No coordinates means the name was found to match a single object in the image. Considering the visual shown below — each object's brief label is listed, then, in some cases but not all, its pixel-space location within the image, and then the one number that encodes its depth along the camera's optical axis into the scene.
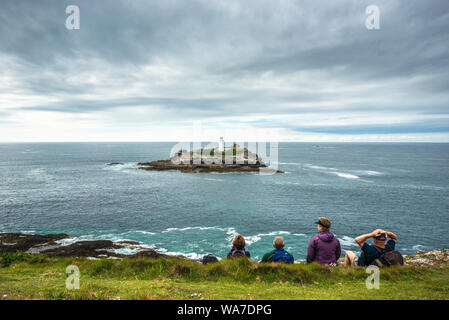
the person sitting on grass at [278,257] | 9.04
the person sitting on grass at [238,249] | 8.90
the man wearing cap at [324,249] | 8.53
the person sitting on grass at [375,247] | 7.96
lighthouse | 104.71
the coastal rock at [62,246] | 24.56
